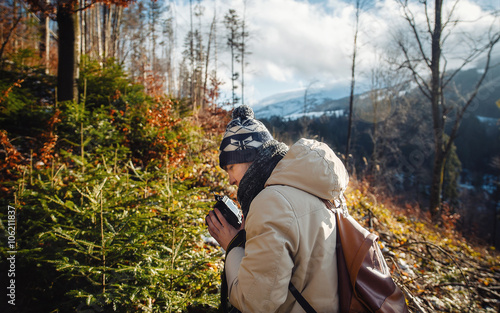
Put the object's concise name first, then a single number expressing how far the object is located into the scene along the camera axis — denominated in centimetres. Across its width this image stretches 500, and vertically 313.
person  108
